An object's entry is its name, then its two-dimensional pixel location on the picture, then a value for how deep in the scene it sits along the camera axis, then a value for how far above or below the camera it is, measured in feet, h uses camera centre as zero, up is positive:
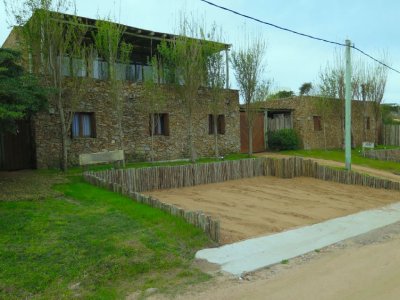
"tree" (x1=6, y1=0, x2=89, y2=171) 41.42 +9.56
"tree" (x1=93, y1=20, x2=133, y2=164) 48.39 +10.24
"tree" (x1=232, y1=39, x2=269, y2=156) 64.64 +8.57
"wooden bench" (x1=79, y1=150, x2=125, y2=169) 39.99 -2.26
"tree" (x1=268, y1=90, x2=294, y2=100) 143.58 +13.27
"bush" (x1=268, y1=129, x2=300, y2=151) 78.95 -2.08
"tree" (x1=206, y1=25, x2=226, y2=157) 59.65 +8.19
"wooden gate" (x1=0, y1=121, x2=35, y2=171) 46.83 -1.45
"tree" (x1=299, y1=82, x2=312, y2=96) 159.13 +16.07
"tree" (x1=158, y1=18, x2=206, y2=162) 55.47 +9.27
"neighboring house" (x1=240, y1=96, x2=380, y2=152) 80.38 +1.57
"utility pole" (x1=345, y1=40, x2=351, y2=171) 52.37 +1.65
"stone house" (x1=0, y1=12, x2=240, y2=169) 48.47 +1.22
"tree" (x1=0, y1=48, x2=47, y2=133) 29.14 +3.61
